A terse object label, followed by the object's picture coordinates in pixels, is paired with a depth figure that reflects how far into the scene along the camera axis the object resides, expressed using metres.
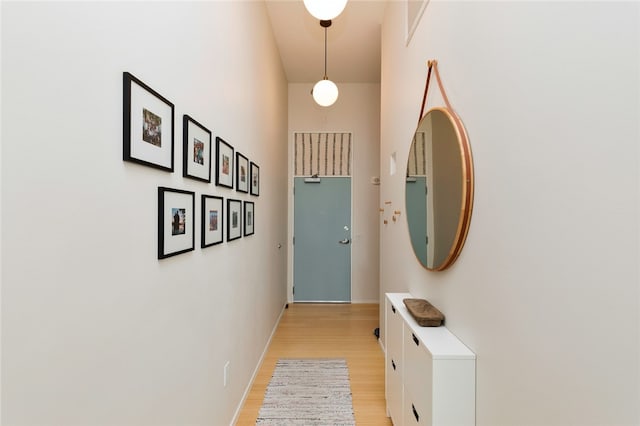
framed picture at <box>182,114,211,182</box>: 1.32
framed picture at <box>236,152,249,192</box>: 2.09
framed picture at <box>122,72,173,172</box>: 0.92
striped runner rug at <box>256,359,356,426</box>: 2.10
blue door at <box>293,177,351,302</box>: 4.86
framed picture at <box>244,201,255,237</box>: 2.32
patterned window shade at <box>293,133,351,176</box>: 4.86
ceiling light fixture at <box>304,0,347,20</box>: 2.08
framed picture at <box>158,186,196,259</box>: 1.12
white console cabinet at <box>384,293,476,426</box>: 1.27
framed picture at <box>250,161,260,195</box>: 2.54
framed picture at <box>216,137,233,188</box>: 1.70
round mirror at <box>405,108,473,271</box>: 1.35
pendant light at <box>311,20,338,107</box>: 3.37
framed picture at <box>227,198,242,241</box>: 1.89
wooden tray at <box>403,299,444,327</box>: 1.56
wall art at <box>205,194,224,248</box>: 1.52
